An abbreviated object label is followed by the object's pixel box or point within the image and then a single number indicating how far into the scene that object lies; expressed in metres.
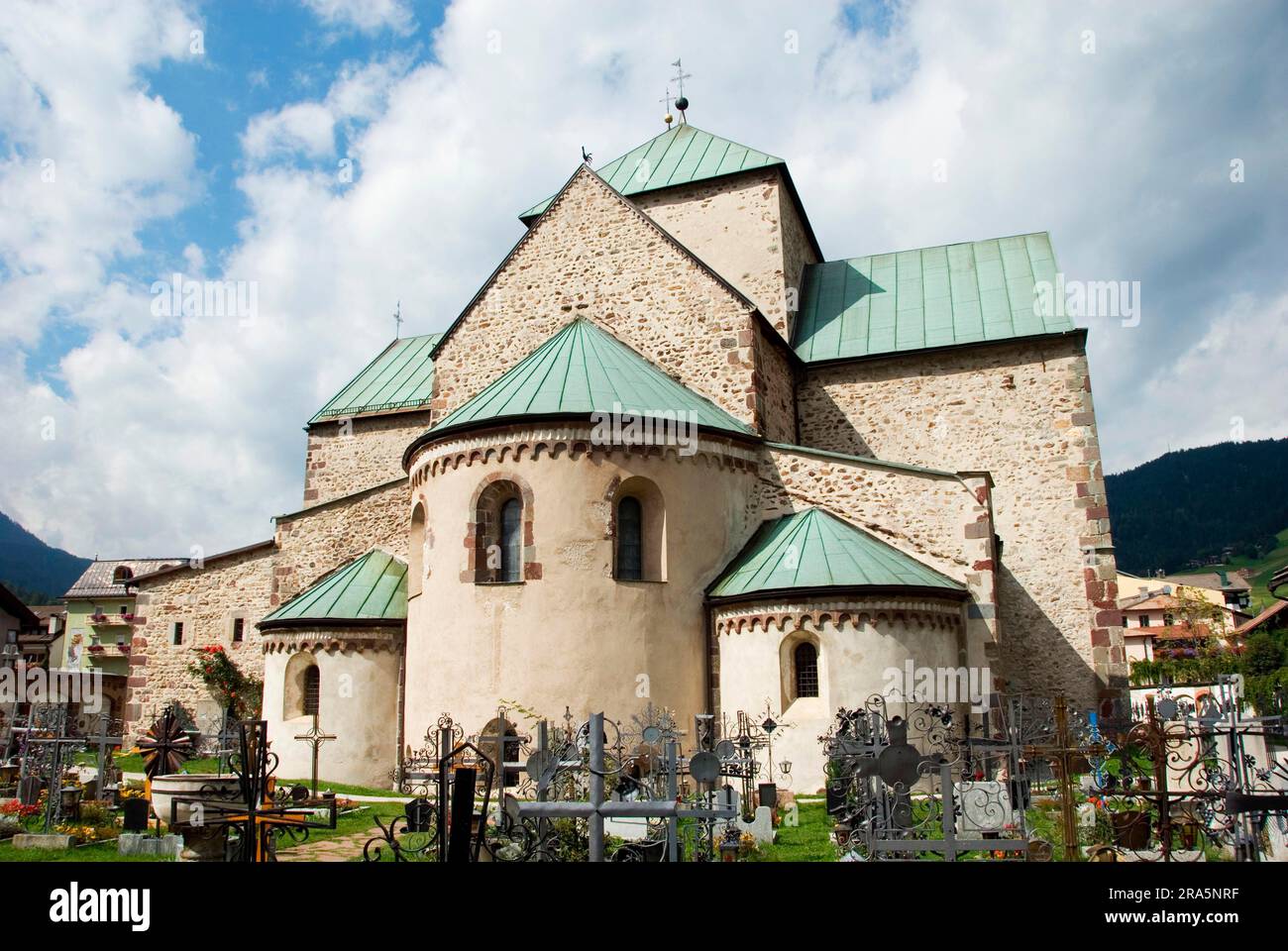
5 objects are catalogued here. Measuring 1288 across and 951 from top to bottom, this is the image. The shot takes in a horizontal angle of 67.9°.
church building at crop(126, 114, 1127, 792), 17.91
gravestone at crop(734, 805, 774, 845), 12.82
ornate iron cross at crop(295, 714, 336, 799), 17.80
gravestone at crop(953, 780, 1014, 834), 11.96
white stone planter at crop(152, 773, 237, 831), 12.16
